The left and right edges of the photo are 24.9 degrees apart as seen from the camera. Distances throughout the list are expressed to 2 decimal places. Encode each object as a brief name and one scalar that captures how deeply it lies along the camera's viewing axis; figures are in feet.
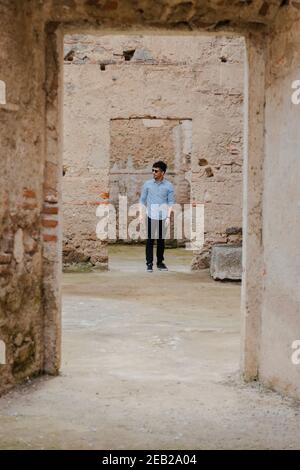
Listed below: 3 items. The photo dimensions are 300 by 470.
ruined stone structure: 11.21
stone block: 27.94
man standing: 31.24
